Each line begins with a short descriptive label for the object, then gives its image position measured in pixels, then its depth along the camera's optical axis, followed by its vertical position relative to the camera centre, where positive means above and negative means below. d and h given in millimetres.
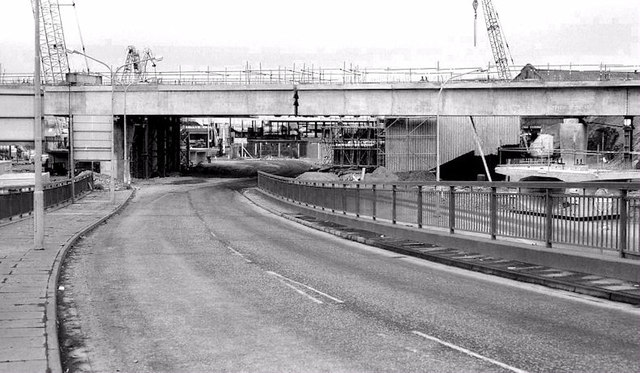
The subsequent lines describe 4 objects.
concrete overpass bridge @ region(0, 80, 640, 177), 53250 +4814
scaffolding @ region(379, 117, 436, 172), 70688 +1635
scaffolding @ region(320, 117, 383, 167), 88625 +2316
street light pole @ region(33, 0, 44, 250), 18656 +104
